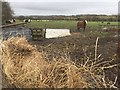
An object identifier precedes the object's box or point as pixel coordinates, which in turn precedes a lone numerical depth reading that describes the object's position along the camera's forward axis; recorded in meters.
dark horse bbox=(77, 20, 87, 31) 12.75
